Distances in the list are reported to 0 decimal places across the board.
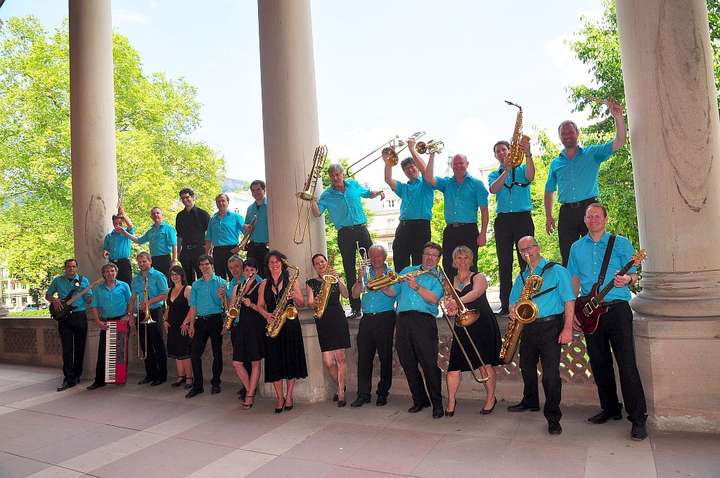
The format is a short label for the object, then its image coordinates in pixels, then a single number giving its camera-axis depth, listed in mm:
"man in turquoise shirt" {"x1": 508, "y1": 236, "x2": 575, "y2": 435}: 4730
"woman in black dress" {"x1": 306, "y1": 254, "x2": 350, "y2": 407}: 6145
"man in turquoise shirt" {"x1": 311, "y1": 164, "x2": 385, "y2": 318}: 6809
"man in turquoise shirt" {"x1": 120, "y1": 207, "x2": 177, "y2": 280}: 8719
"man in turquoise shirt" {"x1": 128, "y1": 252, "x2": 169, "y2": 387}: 7983
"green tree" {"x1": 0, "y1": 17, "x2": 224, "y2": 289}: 20812
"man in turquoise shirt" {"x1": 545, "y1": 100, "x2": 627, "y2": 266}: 5492
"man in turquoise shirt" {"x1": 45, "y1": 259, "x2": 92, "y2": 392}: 8453
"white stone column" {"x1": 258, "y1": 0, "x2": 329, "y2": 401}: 6688
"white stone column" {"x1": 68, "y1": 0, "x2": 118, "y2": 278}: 9008
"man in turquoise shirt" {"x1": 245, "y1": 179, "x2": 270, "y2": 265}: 7789
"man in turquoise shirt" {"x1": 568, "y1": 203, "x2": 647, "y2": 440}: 4469
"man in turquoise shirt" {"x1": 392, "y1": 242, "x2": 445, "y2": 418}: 5523
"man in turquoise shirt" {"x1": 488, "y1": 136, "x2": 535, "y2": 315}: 6043
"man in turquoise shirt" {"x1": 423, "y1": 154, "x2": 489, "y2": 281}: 6344
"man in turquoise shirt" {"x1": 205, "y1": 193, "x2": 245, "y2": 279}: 8070
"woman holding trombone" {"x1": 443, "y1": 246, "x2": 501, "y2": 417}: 5449
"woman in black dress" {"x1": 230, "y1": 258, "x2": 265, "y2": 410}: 6379
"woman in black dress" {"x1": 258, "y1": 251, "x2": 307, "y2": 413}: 6125
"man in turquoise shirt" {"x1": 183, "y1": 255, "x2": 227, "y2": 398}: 7188
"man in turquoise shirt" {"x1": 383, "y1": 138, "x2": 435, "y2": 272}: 6609
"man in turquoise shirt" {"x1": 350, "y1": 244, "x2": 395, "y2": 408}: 5918
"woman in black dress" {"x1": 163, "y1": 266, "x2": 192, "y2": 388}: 7590
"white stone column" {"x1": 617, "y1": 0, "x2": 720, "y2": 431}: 4449
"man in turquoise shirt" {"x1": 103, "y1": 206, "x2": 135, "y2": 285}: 8859
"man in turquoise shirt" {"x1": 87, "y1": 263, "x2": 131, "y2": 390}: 8141
